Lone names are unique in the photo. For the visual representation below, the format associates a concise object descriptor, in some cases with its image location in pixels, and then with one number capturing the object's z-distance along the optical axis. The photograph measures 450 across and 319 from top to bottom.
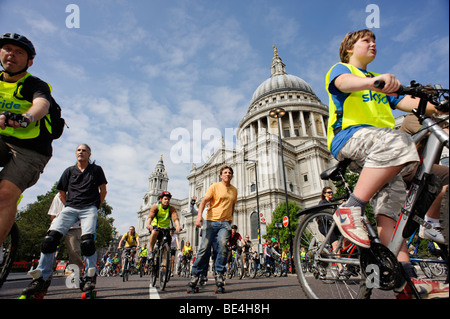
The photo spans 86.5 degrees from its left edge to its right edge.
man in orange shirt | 4.89
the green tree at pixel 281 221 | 27.68
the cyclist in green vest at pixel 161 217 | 6.02
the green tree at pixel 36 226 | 30.08
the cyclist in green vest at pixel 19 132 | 2.47
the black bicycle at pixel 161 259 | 5.29
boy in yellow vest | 1.93
